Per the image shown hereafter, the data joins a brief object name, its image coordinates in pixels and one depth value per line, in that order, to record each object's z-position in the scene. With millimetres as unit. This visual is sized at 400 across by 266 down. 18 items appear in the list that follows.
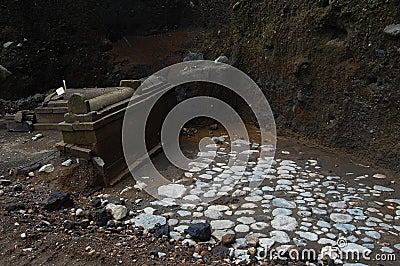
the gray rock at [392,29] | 4429
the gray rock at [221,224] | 3328
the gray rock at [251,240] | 3039
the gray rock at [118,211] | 3518
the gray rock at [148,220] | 3383
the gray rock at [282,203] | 3701
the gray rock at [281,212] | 3557
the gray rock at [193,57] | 7617
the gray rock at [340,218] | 3391
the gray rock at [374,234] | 3147
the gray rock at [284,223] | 3308
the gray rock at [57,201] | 3553
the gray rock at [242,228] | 3268
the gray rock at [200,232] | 3121
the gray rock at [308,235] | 3125
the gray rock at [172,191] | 4008
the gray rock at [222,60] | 7152
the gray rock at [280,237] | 3100
